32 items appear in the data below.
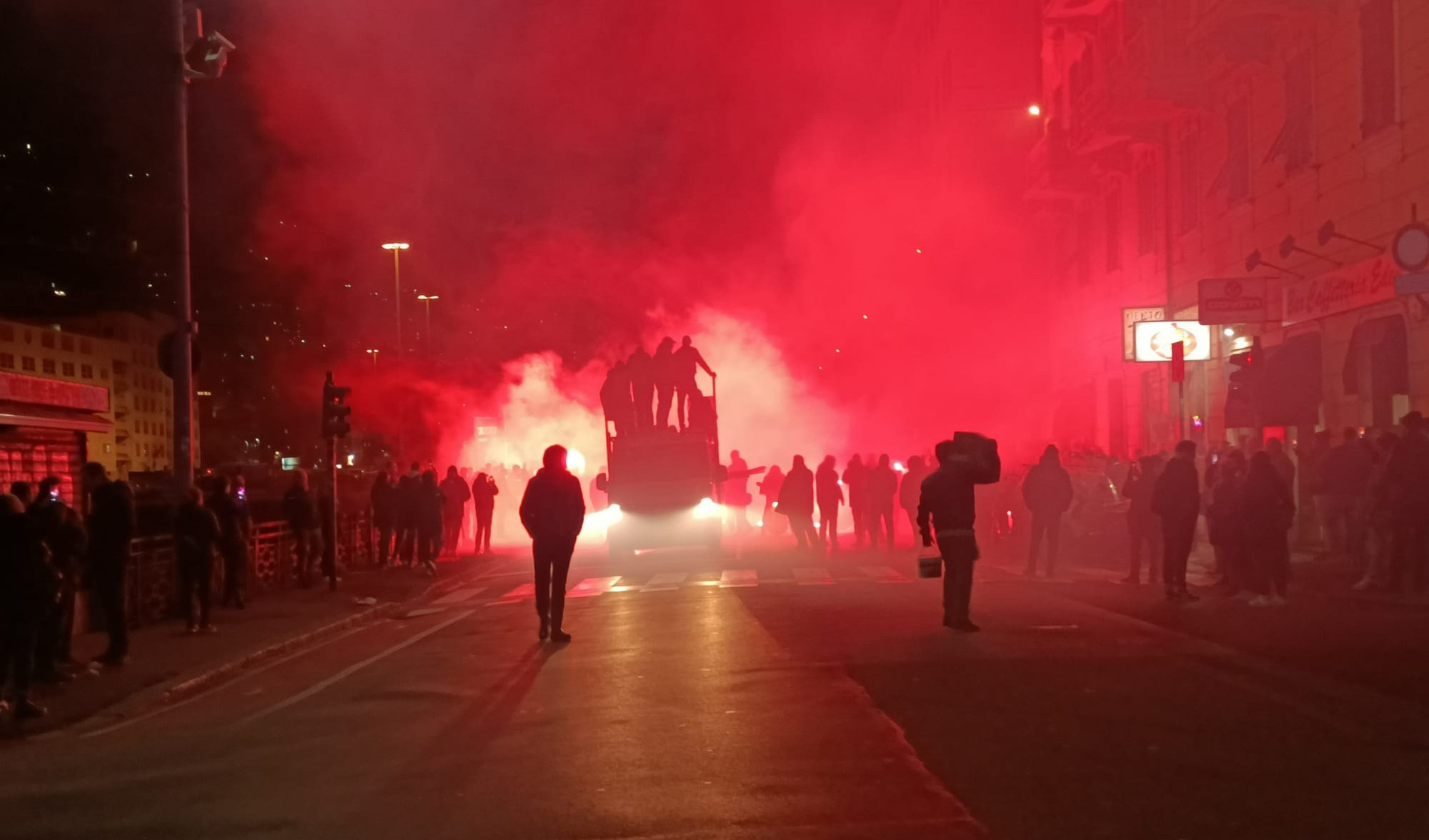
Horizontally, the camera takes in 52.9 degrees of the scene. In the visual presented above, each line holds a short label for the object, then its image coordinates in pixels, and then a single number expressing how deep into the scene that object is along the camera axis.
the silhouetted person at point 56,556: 11.02
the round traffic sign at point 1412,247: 16.22
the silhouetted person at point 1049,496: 18.62
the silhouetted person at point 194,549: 14.62
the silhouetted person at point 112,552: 12.52
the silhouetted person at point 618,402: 24.75
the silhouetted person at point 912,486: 25.25
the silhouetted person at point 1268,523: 14.47
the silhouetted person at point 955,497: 12.45
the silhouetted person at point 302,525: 19.95
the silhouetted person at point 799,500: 24.91
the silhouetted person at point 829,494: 25.30
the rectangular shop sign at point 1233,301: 22.12
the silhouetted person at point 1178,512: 14.84
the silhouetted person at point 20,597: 9.84
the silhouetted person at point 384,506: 24.14
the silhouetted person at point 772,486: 29.67
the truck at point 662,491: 23.23
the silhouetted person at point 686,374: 24.94
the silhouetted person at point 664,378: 24.86
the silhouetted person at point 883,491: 25.12
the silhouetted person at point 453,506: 28.02
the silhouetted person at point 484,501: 28.80
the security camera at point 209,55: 16.08
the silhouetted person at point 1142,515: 17.12
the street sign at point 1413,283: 15.78
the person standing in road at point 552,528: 12.95
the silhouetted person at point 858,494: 26.30
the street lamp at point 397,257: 45.03
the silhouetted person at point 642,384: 24.86
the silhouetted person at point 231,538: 17.17
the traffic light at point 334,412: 19.88
